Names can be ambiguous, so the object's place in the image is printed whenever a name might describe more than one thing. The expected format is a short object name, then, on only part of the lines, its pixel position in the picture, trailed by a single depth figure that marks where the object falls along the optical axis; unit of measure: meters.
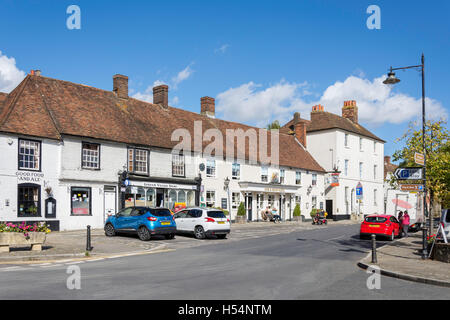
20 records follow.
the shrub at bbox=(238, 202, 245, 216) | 37.87
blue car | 21.77
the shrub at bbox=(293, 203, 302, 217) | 45.03
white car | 23.77
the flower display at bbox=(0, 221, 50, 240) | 16.15
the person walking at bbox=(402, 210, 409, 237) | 27.73
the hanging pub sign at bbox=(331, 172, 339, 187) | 51.41
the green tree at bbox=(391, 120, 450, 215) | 22.81
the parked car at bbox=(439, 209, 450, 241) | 16.88
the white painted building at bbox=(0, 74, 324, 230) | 25.61
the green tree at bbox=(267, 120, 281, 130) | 74.96
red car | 24.67
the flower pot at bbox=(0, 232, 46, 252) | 15.83
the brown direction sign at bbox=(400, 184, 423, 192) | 15.70
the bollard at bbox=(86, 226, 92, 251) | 17.06
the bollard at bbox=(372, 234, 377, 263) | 14.11
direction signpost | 15.80
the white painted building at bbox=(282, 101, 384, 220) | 52.78
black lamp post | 15.43
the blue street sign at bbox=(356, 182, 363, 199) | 37.39
